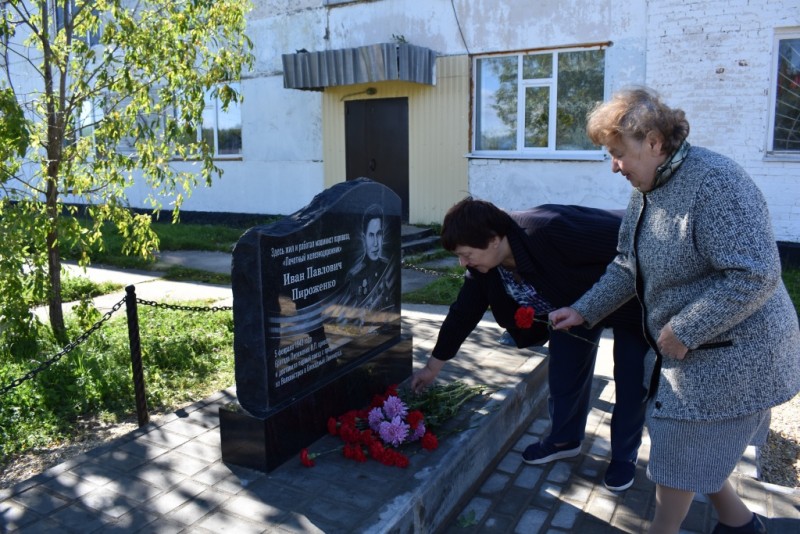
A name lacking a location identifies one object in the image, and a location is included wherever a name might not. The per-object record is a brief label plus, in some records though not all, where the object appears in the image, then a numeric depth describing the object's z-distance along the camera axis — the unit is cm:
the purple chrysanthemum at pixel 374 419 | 348
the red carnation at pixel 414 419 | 342
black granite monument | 312
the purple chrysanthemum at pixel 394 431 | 333
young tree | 528
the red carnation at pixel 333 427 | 353
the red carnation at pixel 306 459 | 323
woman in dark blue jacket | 317
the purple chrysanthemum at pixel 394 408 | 351
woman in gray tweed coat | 209
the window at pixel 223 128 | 1459
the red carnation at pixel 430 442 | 331
